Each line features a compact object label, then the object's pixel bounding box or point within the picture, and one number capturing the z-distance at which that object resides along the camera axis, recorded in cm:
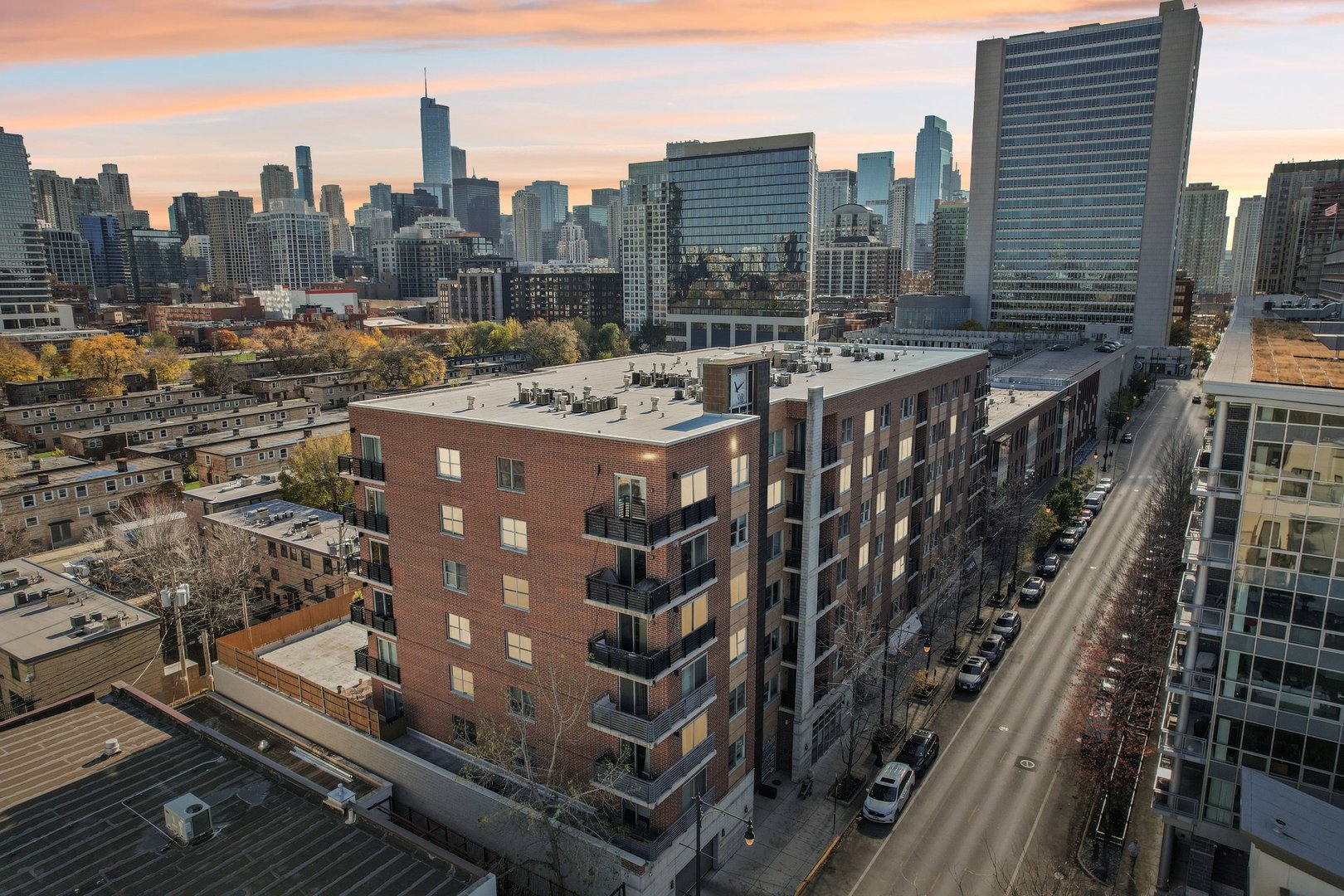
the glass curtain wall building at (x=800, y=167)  19612
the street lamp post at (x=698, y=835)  2944
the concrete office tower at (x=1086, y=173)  17188
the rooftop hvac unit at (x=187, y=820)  2847
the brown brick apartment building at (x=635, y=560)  3105
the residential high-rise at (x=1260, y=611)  2970
